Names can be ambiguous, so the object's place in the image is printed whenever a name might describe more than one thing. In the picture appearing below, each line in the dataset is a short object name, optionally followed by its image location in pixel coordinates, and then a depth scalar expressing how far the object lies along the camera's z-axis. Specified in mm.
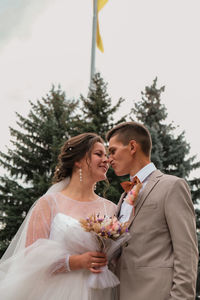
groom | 2957
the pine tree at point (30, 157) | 13430
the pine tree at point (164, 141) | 14171
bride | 3514
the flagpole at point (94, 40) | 13312
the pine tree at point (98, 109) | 14300
